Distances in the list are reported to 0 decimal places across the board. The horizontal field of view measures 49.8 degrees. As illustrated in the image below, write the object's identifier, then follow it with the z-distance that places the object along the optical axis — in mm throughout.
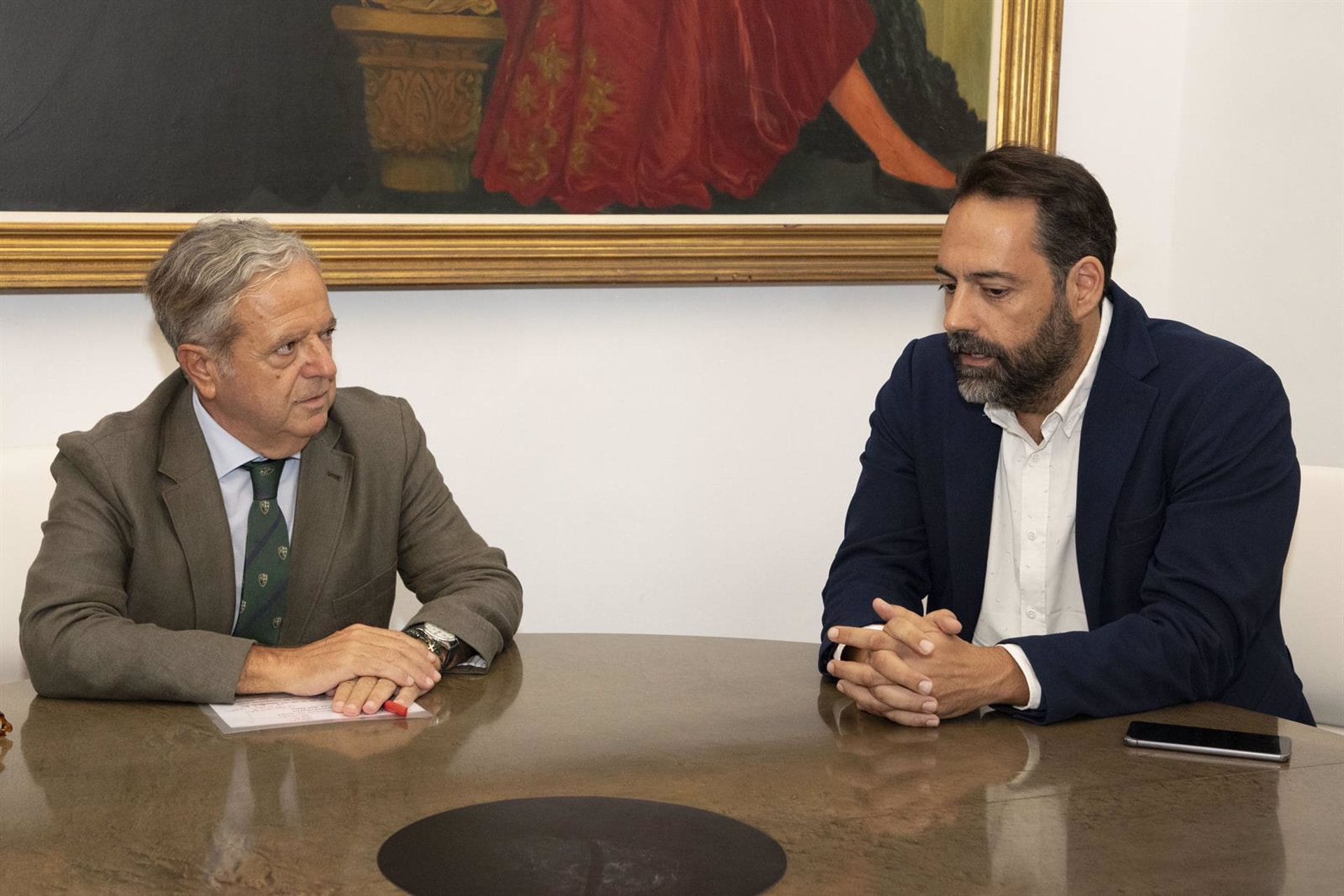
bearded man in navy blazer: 2201
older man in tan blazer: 2275
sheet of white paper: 2020
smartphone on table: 1911
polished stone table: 1513
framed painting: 3000
